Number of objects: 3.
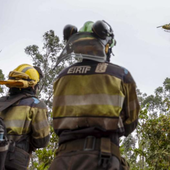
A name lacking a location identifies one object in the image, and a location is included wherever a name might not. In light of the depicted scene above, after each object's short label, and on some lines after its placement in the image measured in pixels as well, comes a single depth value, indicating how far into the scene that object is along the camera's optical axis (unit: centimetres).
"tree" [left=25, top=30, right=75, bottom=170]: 1538
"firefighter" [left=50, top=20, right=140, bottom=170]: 193
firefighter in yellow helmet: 320
